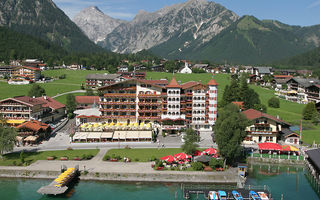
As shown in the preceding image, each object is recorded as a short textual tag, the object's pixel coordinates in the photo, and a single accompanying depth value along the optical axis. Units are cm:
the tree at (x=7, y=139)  5833
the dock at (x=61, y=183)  4744
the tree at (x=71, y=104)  9938
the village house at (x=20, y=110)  8025
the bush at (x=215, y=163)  5600
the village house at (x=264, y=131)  7331
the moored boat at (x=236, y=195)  4558
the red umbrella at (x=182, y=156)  5769
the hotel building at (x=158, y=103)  8281
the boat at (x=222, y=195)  4604
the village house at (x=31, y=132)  6926
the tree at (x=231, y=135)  5575
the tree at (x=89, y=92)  12219
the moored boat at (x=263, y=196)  4638
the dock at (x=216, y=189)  4765
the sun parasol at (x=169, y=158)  5647
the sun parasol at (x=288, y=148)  6454
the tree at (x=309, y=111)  9688
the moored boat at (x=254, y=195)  4603
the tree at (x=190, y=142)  5911
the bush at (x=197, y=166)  5544
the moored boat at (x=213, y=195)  4625
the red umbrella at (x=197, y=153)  6067
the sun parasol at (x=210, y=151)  6033
